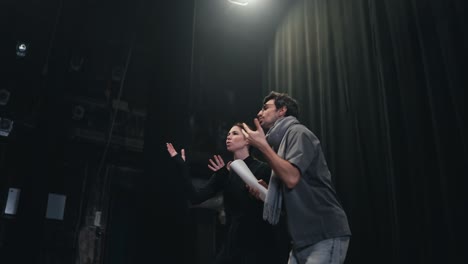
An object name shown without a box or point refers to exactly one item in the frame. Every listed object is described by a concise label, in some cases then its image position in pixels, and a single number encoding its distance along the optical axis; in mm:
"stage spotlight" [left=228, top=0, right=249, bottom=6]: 5254
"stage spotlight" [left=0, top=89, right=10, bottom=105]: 7062
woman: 2377
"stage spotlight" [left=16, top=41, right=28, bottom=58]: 7227
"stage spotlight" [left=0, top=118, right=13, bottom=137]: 7093
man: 1892
